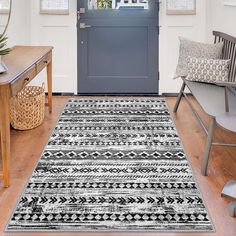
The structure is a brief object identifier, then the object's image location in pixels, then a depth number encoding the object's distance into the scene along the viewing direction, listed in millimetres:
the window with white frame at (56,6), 5219
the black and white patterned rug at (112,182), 2277
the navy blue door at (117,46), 5230
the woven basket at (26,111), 3891
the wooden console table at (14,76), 2592
